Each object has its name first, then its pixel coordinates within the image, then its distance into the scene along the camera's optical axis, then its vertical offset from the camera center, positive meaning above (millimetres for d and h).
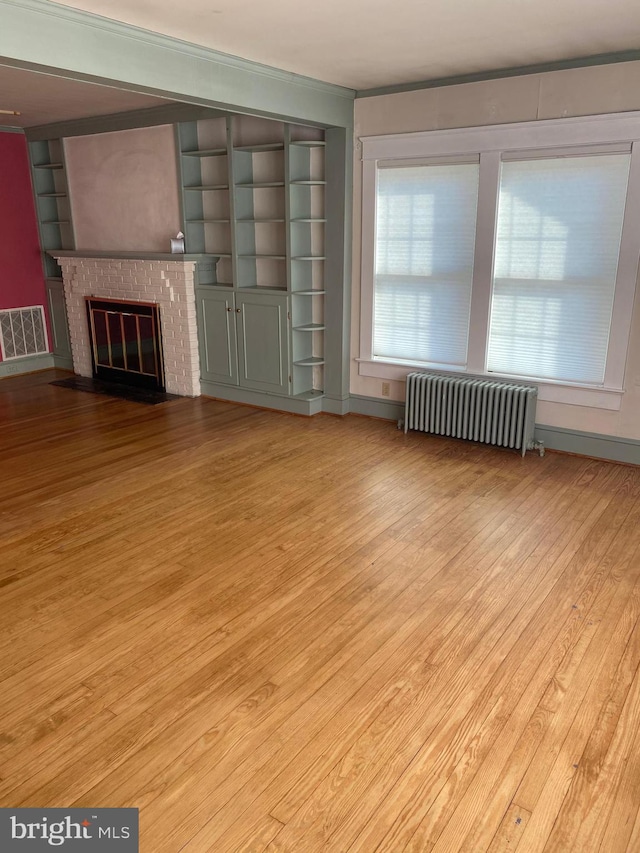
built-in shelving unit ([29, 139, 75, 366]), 7684 +191
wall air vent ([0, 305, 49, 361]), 7812 -1146
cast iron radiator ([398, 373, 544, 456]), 5137 -1389
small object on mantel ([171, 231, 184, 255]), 6602 -125
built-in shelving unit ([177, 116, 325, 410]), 5926 -110
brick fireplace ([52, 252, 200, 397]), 6711 -578
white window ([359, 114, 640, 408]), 4648 -160
